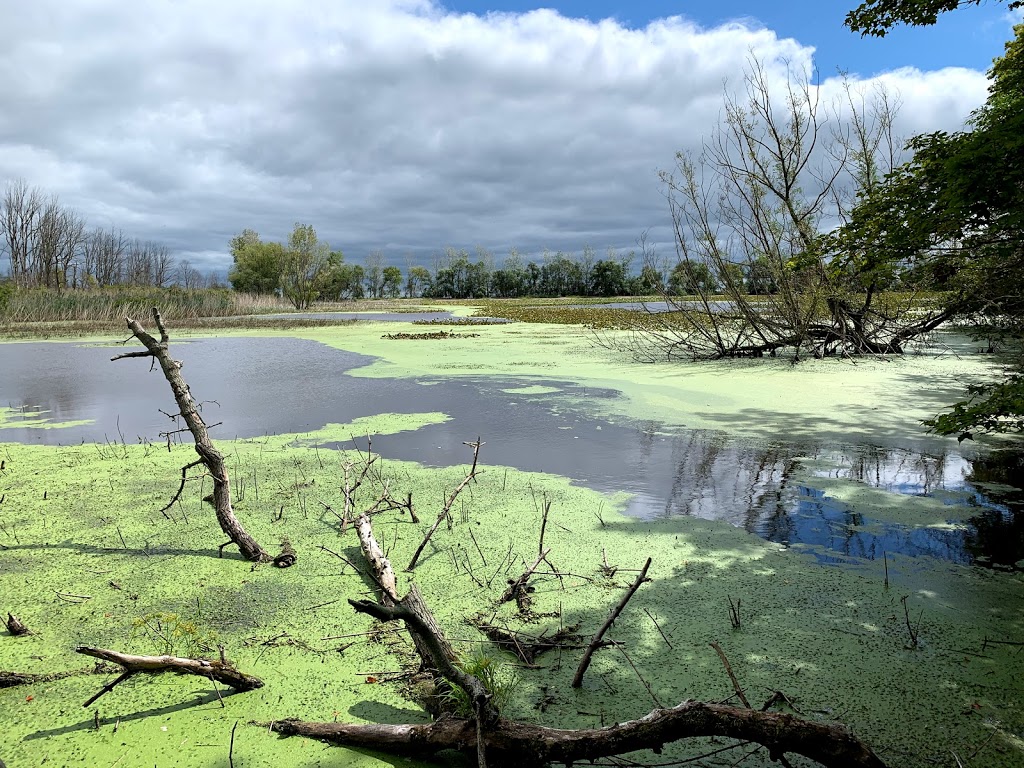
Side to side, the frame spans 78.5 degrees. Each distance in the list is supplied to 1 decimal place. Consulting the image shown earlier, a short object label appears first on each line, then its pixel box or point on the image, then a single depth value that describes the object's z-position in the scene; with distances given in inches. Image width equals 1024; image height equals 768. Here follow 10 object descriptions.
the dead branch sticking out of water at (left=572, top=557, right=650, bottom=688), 79.2
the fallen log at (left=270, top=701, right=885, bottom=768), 62.0
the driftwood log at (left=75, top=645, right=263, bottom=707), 80.9
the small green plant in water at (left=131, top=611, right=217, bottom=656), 95.1
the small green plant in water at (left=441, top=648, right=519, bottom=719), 72.9
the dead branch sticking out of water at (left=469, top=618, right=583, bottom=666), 93.5
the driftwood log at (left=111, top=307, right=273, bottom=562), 127.6
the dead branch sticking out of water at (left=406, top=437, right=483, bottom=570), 124.8
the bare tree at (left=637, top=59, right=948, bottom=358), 435.8
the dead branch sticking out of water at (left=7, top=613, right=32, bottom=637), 98.7
